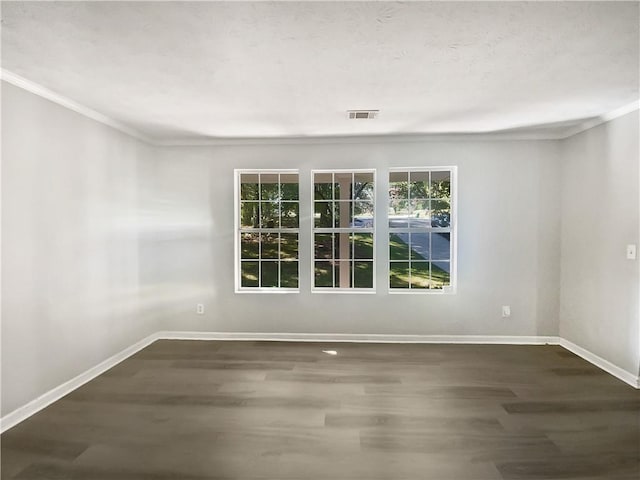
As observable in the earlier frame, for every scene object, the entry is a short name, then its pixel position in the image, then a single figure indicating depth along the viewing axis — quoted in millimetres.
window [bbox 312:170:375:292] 4398
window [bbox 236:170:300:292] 4434
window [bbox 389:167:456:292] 4324
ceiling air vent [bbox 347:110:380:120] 3162
